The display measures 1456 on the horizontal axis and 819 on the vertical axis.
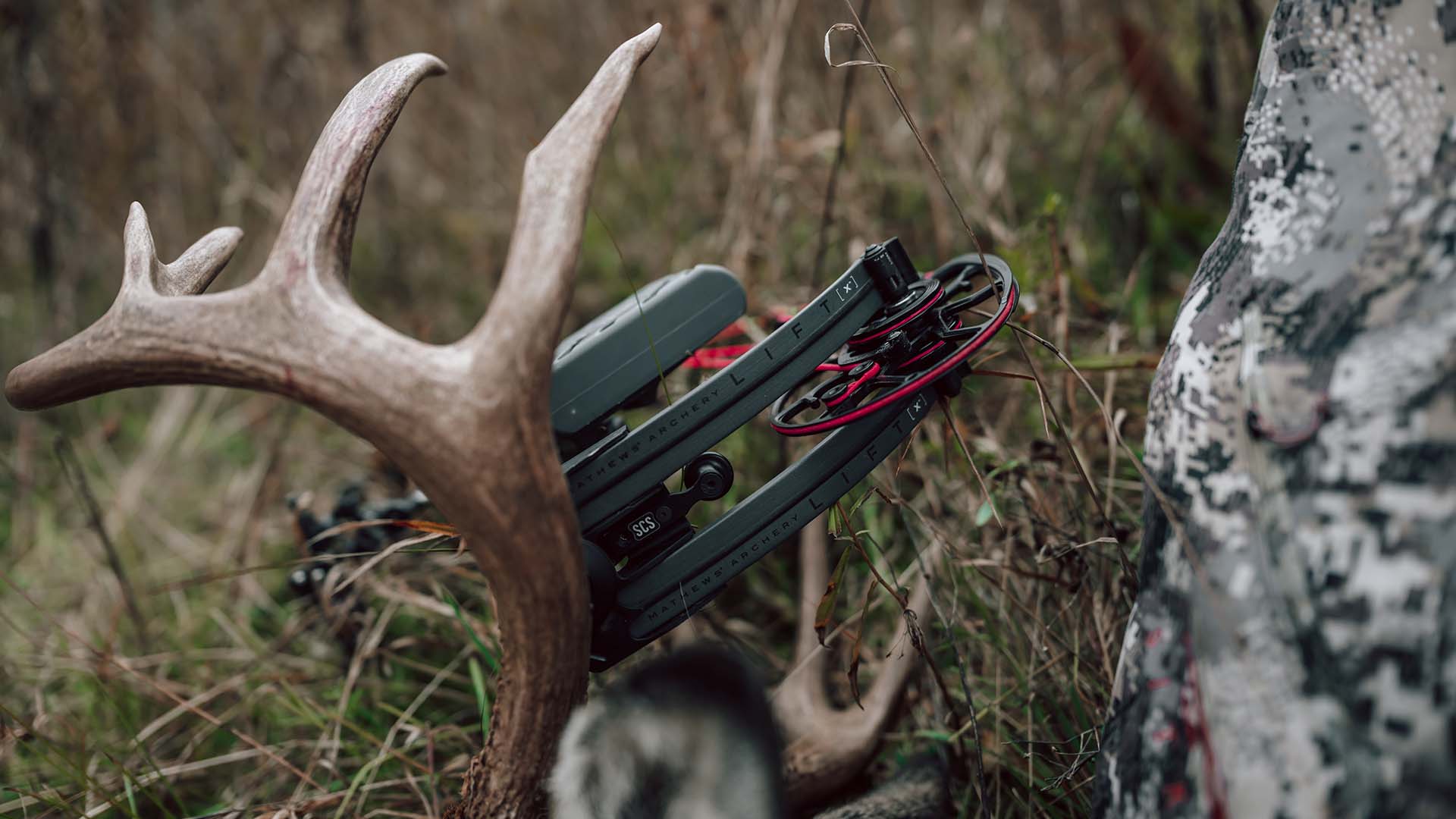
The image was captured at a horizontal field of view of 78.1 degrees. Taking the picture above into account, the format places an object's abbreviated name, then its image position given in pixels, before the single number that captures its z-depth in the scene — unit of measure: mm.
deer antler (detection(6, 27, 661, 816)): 870
